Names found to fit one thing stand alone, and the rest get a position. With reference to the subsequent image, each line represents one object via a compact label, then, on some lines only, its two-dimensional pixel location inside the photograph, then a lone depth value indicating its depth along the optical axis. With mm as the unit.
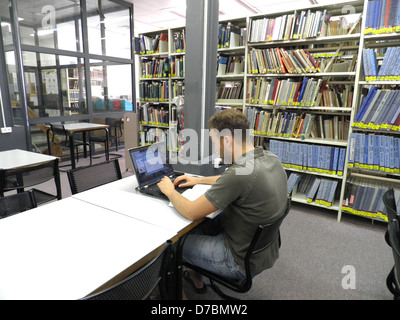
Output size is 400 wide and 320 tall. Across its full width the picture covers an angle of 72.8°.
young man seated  1303
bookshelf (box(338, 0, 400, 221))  2539
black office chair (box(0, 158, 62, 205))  2308
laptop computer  1744
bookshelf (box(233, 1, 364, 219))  2934
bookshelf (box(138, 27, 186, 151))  4061
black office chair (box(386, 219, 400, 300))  1140
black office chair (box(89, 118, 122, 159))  6221
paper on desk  1603
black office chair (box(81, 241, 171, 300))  785
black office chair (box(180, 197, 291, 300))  1277
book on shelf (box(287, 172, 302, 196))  3256
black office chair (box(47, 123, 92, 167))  4621
